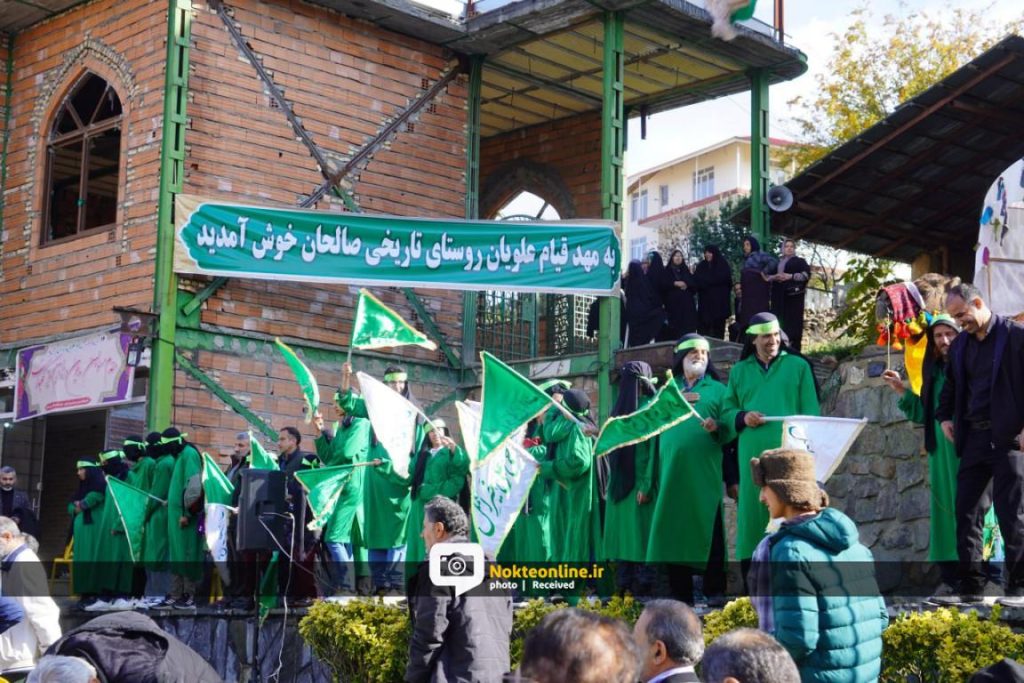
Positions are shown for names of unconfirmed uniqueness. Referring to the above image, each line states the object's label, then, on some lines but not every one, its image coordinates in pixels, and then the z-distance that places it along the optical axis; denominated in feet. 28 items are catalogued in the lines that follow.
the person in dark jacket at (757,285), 47.03
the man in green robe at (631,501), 30.14
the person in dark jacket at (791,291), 46.65
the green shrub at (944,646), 21.06
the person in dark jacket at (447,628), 21.70
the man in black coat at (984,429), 24.21
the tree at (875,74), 87.30
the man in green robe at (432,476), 35.40
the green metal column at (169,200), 49.49
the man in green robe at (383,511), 37.93
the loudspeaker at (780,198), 52.95
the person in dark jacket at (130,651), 15.34
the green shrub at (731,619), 23.06
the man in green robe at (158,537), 42.32
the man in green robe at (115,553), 44.06
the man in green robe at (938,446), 27.20
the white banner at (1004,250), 36.65
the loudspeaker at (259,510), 35.12
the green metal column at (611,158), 52.08
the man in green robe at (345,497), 36.86
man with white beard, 29.30
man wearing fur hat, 16.55
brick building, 51.57
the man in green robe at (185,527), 41.14
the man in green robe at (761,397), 27.66
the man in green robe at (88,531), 44.86
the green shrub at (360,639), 27.99
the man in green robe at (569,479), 31.86
